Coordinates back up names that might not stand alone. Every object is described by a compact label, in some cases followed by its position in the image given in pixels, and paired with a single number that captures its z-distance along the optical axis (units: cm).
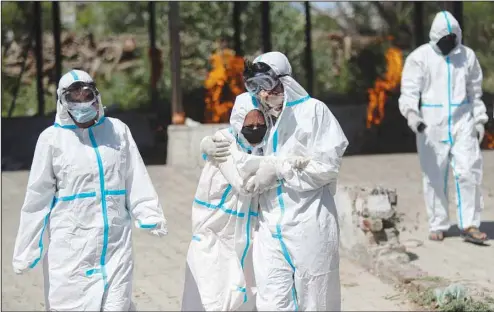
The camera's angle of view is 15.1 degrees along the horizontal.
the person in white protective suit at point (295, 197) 1050
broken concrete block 1537
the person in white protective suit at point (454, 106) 1620
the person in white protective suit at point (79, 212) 1050
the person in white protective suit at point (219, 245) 1125
